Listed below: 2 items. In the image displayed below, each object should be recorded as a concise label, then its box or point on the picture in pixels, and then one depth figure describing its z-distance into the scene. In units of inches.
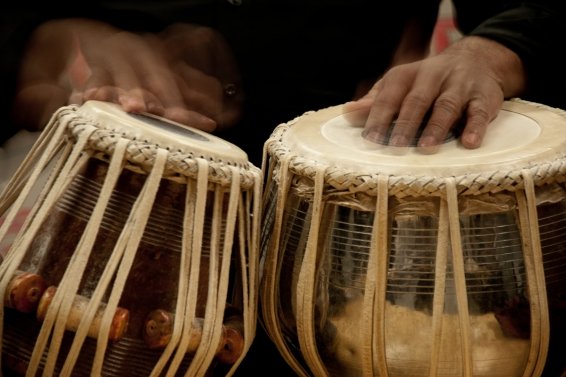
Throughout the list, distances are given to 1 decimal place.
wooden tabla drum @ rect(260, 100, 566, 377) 57.9
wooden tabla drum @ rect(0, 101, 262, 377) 57.1
